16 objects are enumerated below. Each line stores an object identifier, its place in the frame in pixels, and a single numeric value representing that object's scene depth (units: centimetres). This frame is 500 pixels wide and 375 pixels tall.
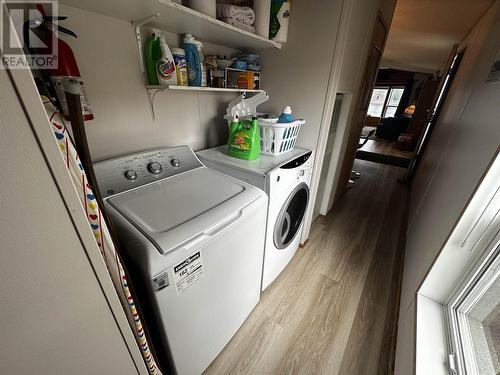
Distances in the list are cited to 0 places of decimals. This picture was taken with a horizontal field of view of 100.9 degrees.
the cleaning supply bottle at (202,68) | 117
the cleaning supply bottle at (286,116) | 138
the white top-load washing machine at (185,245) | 71
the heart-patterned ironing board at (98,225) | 47
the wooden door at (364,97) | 212
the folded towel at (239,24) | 112
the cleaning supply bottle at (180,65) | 109
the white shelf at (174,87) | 102
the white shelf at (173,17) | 82
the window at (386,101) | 963
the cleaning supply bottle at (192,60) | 113
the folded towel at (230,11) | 110
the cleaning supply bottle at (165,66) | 103
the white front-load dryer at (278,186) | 119
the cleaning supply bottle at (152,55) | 105
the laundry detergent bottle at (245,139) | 130
